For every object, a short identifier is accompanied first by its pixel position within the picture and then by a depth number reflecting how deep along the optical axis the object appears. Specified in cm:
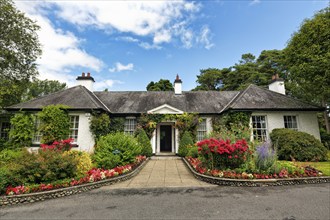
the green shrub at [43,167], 562
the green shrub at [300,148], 958
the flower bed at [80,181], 510
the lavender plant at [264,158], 663
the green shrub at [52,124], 1114
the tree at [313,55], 1019
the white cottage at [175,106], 1247
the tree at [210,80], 3556
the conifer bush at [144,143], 1215
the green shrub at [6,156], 835
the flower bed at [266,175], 617
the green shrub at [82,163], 664
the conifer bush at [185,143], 1216
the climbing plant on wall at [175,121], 1333
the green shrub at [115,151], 783
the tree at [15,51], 1273
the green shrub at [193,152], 1070
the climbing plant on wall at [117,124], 1352
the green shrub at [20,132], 1148
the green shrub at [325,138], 1524
